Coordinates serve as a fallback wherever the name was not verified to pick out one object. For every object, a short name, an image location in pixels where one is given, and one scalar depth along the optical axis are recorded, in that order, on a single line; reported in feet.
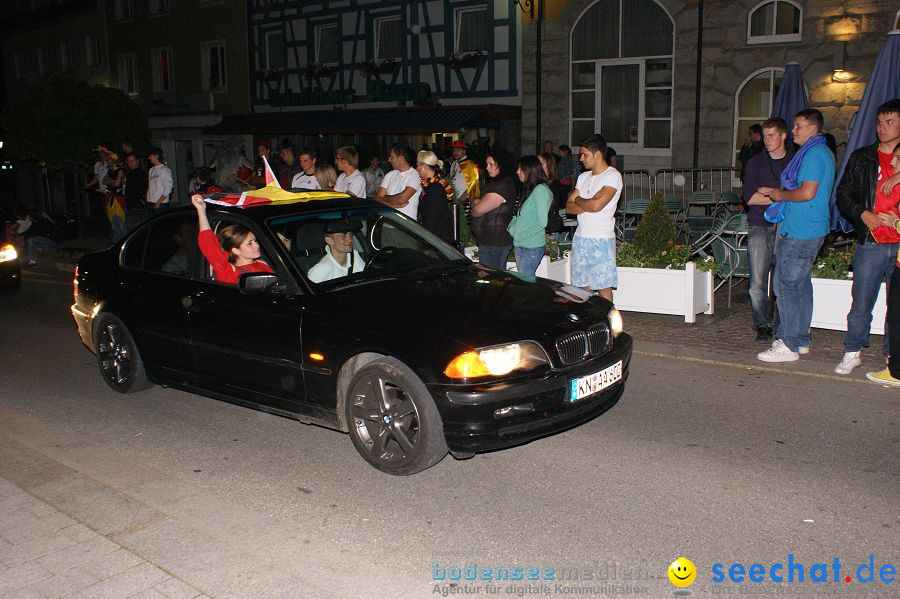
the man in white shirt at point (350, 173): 34.19
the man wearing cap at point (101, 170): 52.04
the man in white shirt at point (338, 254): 19.44
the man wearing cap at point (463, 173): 39.81
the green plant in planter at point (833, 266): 28.22
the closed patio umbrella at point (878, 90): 26.73
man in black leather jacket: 22.44
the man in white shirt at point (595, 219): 26.47
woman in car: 20.03
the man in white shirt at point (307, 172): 36.58
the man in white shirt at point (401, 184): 31.68
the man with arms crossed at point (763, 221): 25.81
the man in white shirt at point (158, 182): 47.21
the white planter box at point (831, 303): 27.35
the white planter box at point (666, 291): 30.50
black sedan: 16.03
